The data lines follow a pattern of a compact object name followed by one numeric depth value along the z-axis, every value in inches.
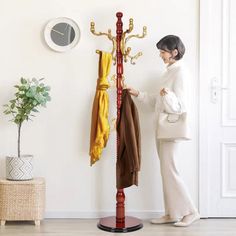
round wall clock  147.3
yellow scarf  140.6
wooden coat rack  138.0
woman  137.6
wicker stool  138.3
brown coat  135.6
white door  148.9
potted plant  137.9
